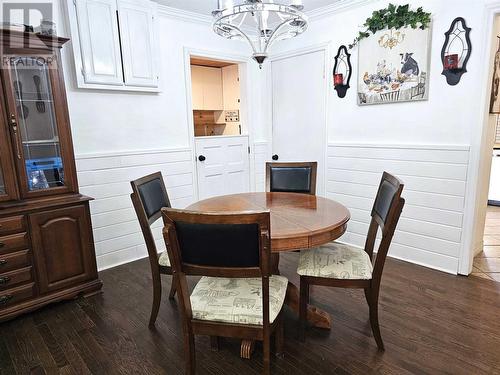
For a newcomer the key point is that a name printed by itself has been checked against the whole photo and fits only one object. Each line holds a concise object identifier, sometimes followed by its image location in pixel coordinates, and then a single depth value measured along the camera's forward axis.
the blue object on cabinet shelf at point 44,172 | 2.32
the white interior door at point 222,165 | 3.81
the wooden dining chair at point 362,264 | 1.73
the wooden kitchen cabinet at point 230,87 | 4.97
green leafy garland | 2.69
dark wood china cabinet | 2.17
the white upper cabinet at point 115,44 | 2.69
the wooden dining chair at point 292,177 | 2.78
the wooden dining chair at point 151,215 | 2.01
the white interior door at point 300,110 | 3.62
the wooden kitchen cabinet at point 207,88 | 5.11
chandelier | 1.75
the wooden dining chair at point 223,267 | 1.31
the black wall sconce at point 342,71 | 3.30
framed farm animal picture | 2.77
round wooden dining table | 1.66
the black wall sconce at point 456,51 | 2.50
